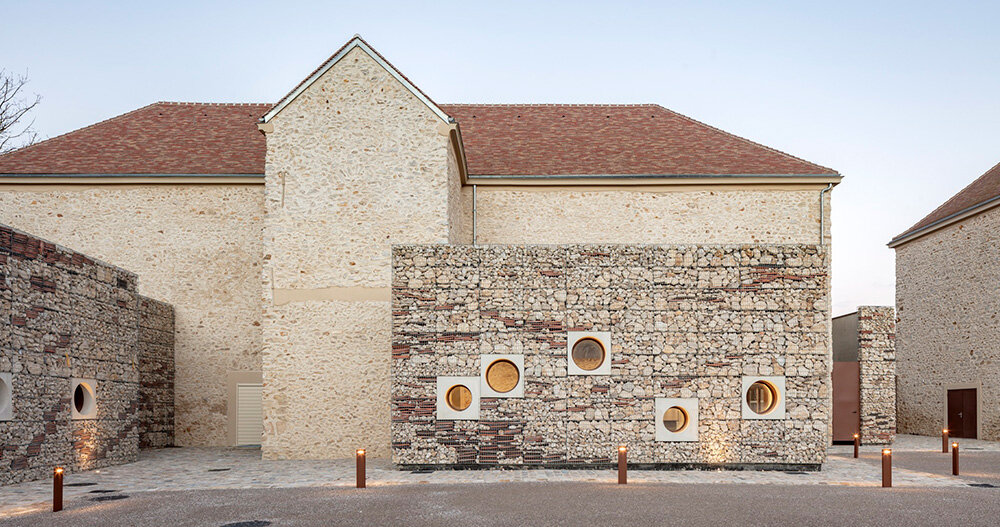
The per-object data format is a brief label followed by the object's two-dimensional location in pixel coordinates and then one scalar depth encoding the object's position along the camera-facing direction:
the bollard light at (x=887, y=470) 12.48
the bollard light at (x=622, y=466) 12.57
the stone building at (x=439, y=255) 14.98
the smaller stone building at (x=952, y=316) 23.56
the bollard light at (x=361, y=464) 12.27
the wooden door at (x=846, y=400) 21.45
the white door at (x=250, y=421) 20.33
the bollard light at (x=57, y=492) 10.37
